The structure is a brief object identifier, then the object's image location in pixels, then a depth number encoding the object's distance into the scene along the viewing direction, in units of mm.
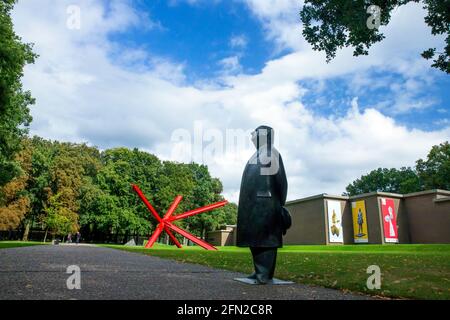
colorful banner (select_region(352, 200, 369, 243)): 35969
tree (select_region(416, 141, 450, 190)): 50375
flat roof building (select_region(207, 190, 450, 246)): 33500
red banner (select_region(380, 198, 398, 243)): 34144
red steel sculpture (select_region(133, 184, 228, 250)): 27047
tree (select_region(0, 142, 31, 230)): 40156
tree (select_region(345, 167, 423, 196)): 70481
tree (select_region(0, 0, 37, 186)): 14180
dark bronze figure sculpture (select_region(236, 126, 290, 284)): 5523
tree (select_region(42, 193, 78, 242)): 45188
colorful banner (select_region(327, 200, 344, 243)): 36438
